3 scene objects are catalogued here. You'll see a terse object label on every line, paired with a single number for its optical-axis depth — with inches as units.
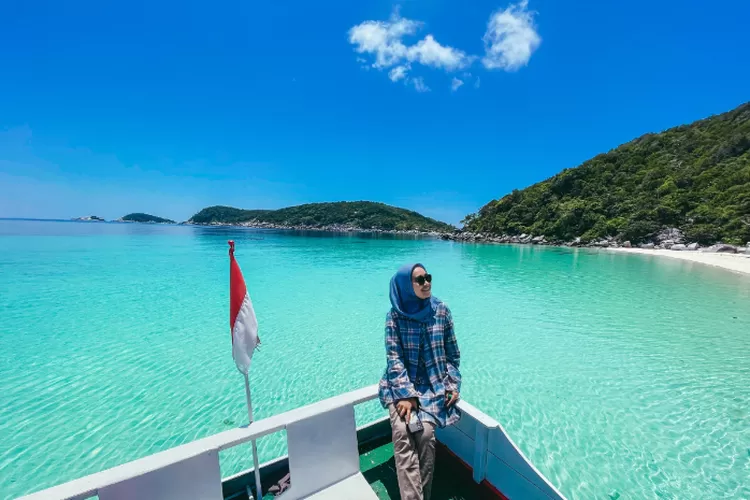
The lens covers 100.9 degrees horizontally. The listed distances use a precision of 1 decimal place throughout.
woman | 95.6
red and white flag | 90.6
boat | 72.8
